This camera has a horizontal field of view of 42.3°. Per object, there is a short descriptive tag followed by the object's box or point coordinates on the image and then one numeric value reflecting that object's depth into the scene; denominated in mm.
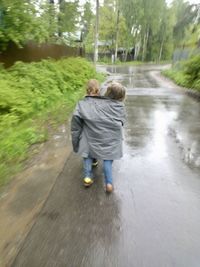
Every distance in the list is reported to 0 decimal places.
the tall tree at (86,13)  17278
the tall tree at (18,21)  7832
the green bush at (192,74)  13143
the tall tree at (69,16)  15289
